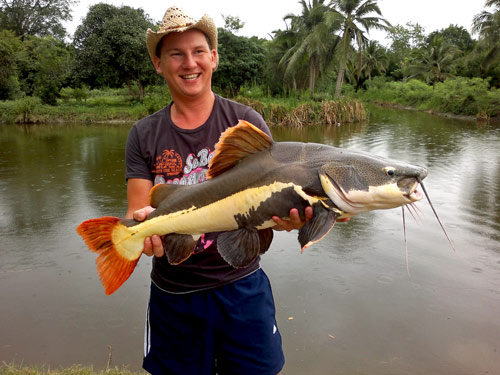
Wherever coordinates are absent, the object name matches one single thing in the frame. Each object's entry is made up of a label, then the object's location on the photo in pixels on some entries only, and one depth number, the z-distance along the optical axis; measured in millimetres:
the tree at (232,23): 33156
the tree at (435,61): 43688
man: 2326
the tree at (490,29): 30453
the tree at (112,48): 28344
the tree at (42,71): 29859
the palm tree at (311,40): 30203
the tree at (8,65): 25875
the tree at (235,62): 29969
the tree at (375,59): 53109
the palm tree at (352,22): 30141
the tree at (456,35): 51966
